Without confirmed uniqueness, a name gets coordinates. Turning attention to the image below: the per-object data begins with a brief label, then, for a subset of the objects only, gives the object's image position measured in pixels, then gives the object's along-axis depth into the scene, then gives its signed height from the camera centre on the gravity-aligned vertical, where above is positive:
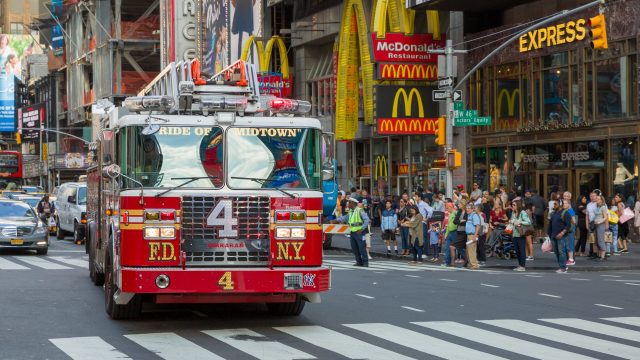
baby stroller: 29.64 -1.85
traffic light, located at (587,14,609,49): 26.06 +3.33
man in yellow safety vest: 26.84 -1.25
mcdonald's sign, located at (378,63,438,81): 40.56 +3.91
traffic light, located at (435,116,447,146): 32.09 +1.32
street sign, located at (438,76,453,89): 31.69 +2.71
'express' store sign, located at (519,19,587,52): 34.91 +4.57
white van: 38.00 -1.01
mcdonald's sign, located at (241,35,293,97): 54.53 +5.83
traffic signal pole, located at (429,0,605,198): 31.80 +2.07
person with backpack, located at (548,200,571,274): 25.75 -1.28
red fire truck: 13.70 -0.27
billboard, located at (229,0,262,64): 59.19 +8.60
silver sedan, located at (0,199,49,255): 31.05 -1.39
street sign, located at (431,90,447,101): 31.91 +2.38
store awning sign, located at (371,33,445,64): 40.12 +4.79
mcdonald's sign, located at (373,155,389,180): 48.53 +0.46
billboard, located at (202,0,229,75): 63.50 +8.67
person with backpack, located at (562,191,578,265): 25.75 -1.46
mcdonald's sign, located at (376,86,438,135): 41.47 +2.53
